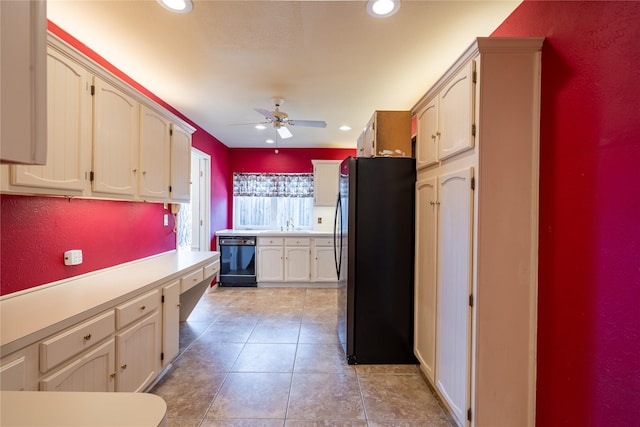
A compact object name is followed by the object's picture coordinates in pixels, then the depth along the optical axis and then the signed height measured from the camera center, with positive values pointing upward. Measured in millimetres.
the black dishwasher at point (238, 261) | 4734 -834
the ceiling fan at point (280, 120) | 2943 +1011
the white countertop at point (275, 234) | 4715 -362
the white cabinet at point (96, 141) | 1473 +466
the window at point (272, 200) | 5285 +220
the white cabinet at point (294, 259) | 4742 -791
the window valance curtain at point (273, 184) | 5285 +521
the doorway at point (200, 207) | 4422 +66
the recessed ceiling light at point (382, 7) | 1581 +1187
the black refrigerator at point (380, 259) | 2314 -385
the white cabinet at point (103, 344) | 1136 -671
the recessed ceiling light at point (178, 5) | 1583 +1177
